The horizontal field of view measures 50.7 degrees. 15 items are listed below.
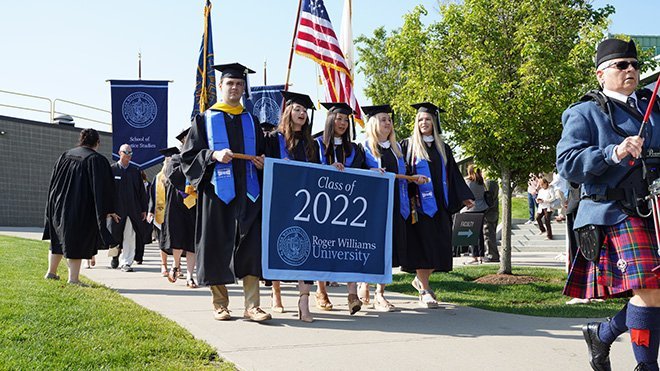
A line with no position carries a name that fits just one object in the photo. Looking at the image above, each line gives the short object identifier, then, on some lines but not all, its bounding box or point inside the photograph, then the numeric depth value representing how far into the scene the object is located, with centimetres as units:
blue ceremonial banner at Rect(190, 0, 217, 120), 1131
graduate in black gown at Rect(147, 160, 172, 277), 1108
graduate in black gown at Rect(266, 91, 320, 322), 652
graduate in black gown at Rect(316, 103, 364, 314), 697
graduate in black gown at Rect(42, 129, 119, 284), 816
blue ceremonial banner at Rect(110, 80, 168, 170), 1477
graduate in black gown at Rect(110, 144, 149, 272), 1156
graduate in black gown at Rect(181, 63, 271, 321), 598
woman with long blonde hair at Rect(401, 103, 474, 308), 723
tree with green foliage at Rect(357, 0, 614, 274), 906
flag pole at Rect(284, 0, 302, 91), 867
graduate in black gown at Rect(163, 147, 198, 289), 943
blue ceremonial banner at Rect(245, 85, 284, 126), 1569
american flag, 963
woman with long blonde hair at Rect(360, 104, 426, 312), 714
